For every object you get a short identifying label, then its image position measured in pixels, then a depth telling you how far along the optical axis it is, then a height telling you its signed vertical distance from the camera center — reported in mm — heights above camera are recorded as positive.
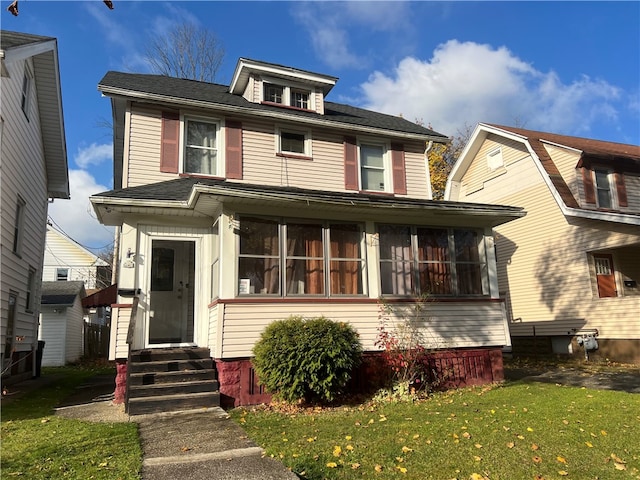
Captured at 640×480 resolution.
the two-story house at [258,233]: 7895 +1761
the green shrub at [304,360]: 6844 -522
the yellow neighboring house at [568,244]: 13163 +2327
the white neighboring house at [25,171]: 9406 +4018
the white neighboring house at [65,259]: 28688 +4576
